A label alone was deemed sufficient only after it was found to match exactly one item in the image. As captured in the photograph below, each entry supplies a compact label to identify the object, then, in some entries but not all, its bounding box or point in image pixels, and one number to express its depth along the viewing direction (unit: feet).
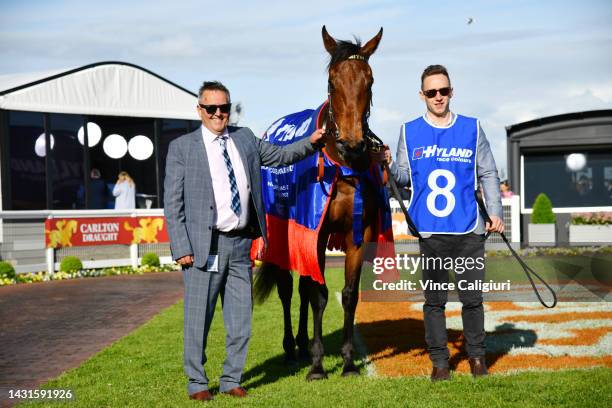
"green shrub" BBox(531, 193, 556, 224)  64.75
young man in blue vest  18.74
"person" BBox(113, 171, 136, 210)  63.00
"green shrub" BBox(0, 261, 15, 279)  50.37
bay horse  18.12
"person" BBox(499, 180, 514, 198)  66.81
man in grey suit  17.94
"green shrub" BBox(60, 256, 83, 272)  54.29
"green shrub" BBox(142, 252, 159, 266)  59.11
